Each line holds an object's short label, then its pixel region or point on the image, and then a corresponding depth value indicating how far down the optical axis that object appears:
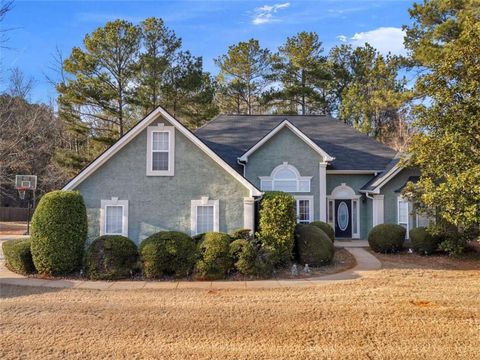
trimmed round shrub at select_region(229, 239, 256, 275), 11.65
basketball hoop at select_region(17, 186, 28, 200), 25.59
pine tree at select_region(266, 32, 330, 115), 38.09
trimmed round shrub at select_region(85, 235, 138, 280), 11.58
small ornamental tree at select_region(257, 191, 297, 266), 12.67
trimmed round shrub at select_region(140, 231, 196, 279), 11.55
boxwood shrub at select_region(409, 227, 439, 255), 15.68
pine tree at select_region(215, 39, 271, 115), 37.91
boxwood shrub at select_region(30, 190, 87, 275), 11.66
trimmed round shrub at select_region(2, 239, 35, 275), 12.18
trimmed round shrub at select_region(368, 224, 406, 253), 16.19
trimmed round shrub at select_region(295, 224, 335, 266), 13.26
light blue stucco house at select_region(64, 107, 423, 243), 14.33
